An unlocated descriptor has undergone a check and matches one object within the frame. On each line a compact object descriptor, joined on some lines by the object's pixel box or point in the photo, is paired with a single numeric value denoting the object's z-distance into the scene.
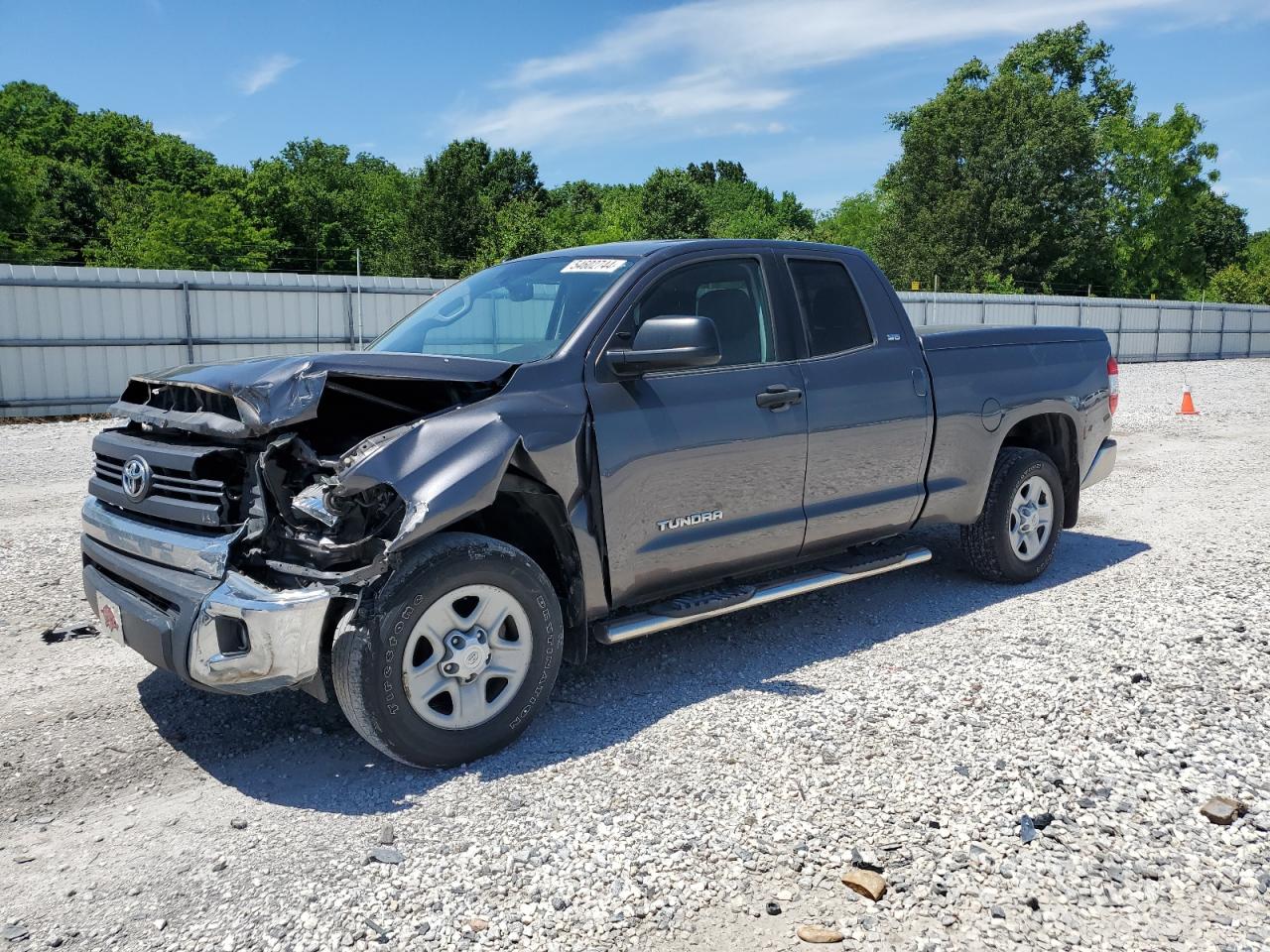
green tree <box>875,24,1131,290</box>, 49.62
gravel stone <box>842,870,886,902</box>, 2.81
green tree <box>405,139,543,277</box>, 51.34
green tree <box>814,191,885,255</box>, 72.31
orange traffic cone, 16.20
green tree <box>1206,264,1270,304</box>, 57.31
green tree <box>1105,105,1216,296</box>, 55.53
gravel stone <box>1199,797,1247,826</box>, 3.18
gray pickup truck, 3.39
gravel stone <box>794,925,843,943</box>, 2.63
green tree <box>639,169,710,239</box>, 50.66
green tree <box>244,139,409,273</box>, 55.44
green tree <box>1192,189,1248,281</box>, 67.81
